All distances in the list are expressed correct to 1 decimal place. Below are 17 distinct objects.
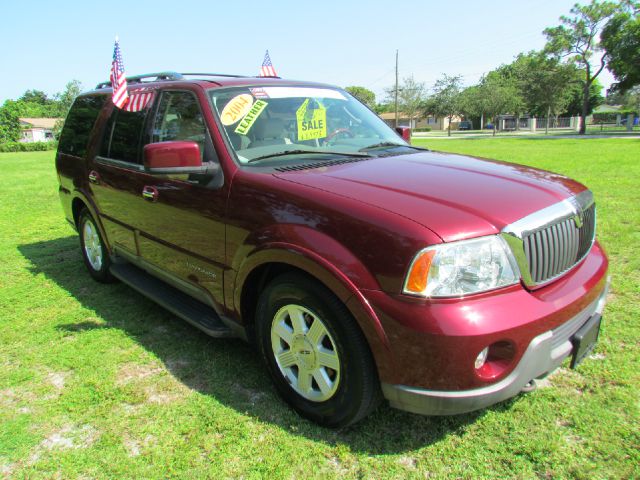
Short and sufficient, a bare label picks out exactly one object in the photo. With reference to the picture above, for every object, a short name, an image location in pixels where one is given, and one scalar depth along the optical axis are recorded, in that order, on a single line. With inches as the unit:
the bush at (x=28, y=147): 1667.1
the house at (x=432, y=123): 3380.9
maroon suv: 80.0
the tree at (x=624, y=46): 1565.0
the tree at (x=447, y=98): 2356.1
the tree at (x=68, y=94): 2390.5
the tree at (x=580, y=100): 2859.3
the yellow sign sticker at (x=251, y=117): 120.3
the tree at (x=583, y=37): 1747.0
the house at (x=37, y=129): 2886.6
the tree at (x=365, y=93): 4185.3
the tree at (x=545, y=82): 1932.8
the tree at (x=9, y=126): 2054.6
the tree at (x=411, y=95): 2600.9
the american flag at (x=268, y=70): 200.0
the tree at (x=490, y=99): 2221.9
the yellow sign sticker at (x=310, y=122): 128.5
